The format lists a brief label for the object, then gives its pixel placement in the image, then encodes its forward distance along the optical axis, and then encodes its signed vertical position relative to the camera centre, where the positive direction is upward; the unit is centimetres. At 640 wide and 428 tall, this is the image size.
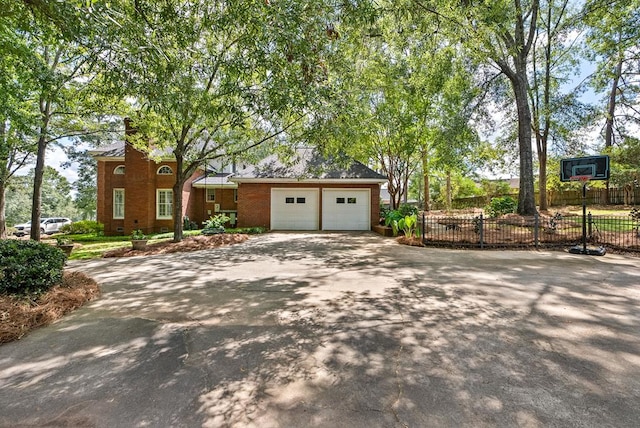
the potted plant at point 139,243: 1016 -105
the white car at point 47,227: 2065 -106
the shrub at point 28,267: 415 -78
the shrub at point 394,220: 1323 -41
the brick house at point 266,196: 1619 +86
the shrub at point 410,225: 1161 -57
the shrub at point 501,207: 1508 +18
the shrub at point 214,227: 1327 -69
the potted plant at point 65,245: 989 -108
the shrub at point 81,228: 1905 -99
